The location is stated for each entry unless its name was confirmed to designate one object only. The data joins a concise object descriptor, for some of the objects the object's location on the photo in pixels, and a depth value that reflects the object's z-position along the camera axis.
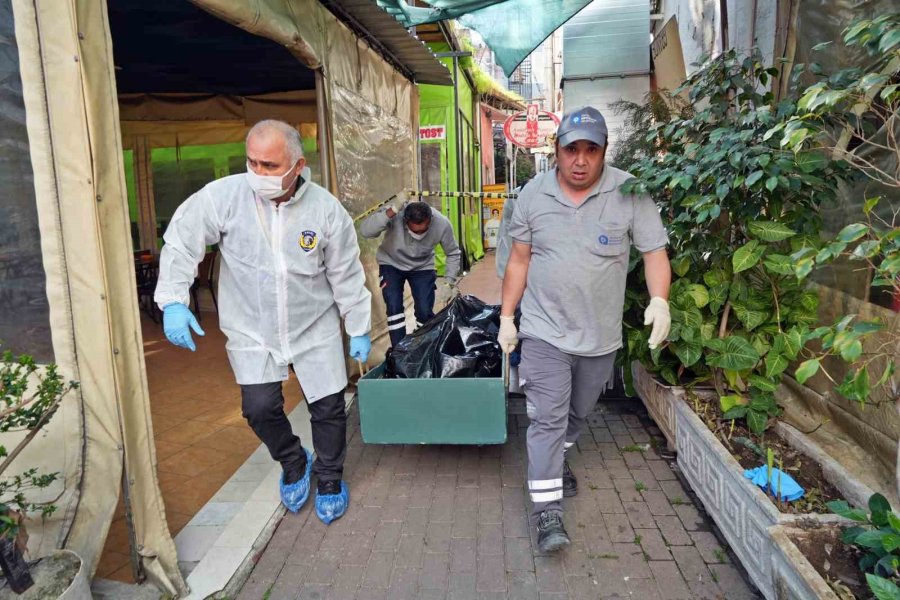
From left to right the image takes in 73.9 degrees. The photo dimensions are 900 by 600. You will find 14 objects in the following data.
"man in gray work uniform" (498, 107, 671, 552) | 2.69
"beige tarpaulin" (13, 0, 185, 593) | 2.05
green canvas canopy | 5.11
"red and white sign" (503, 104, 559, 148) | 12.13
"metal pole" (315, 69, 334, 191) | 4.49
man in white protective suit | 2.60
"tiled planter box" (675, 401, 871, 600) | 2.16
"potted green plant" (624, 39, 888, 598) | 2.47
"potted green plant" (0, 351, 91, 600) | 1.88
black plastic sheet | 3.46
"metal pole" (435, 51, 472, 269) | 10.17
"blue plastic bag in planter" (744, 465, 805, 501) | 2.46
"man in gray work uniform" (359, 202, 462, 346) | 4.94
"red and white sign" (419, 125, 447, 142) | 11.04
